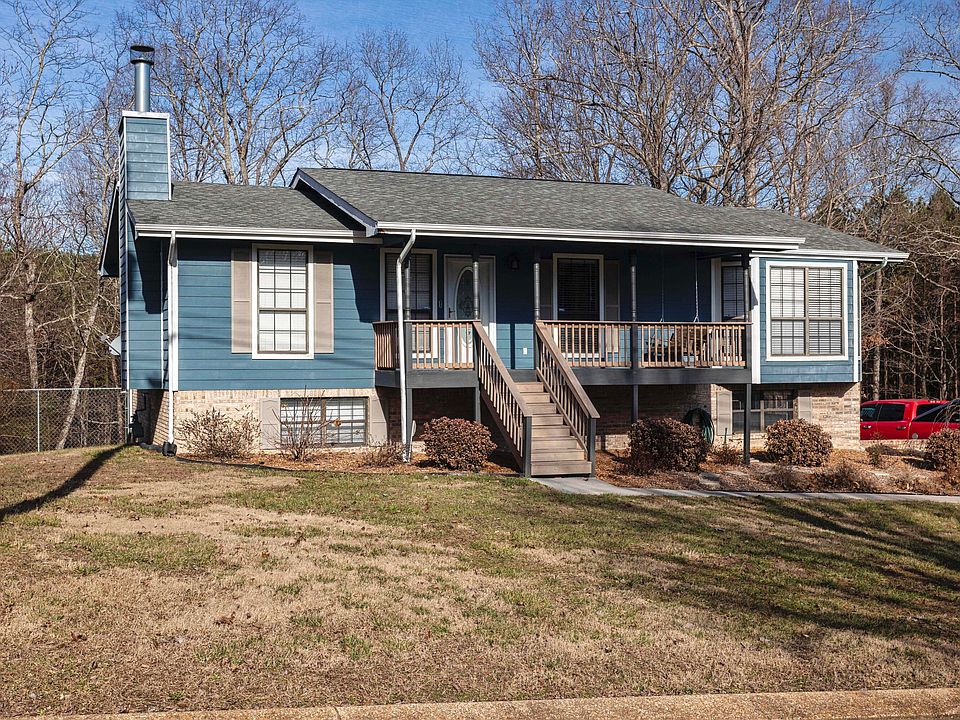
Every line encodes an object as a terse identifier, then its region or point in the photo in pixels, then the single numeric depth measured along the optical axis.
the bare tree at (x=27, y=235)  30.06
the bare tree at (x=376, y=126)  40.47
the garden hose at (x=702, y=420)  20.91
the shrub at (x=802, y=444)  18.89
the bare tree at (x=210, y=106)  35.69
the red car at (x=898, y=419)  24.52
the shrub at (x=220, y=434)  17.25
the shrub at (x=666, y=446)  16.73
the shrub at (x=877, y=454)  19.32
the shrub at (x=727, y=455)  19.05
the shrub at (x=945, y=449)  18.23
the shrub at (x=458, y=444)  15.94
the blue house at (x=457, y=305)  17.48
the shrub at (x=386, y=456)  16.77
